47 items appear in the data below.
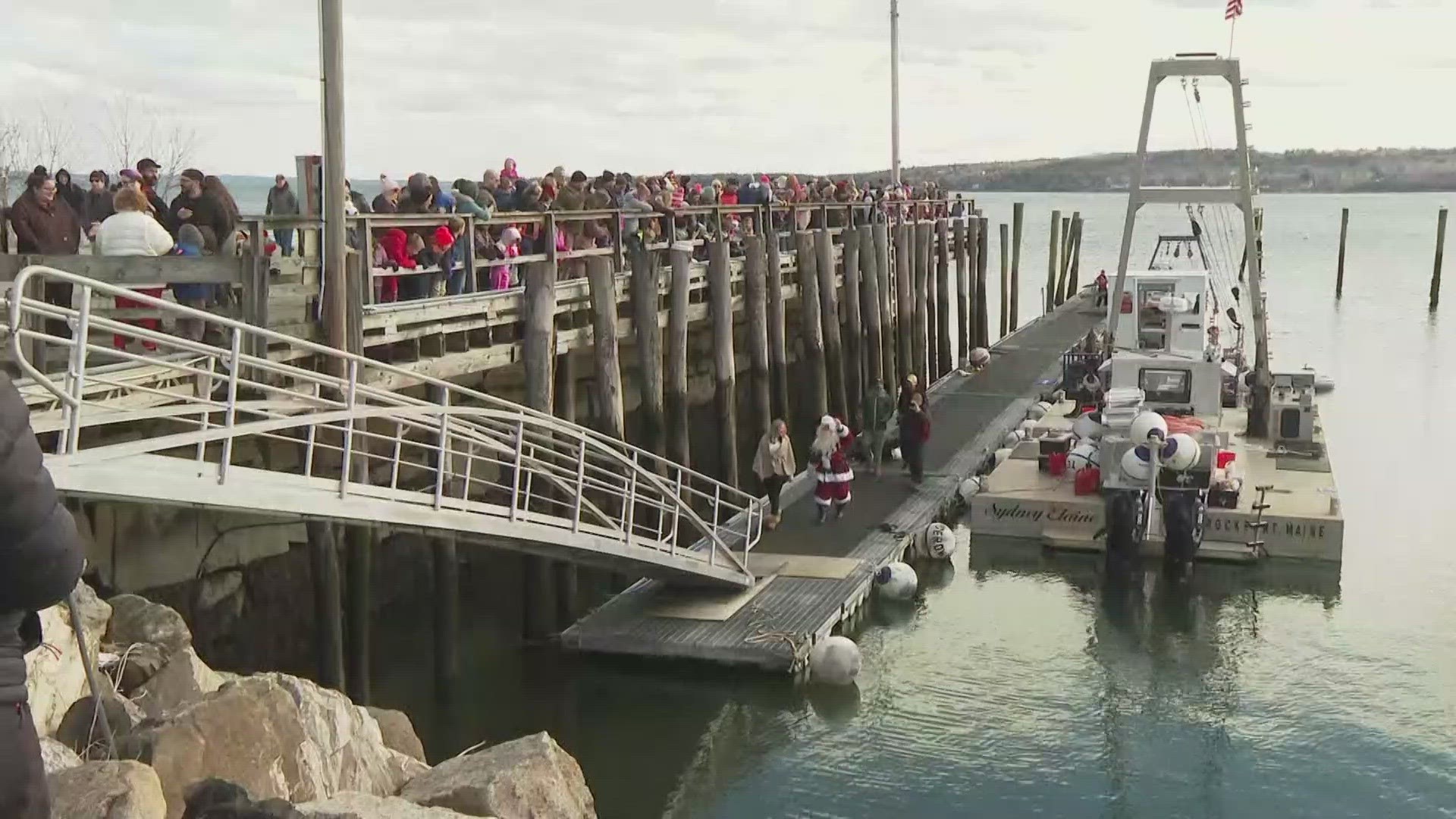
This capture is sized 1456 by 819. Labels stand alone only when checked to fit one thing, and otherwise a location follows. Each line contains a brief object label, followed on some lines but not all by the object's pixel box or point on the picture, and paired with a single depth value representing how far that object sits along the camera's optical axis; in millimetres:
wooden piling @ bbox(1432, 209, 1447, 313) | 57678
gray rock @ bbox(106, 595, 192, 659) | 9211
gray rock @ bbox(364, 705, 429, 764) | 10086
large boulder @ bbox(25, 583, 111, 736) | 7875
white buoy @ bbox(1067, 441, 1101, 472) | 19672
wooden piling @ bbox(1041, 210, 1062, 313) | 51438
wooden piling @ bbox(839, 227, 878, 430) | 25516
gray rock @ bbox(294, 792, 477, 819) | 7211
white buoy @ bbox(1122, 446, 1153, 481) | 18203
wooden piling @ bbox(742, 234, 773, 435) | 20812
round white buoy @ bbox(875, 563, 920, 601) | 16344
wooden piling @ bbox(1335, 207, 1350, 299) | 65188
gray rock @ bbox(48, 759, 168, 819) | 6316
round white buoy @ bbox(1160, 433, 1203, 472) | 18000
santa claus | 17672
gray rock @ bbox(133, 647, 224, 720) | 8766
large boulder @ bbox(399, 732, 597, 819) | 8438
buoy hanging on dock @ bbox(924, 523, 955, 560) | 18344
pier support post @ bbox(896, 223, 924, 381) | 28953
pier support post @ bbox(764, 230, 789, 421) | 21703
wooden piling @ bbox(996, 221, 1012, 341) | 45844
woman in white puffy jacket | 11039
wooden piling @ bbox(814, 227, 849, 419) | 24141
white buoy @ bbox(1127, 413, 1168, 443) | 18031
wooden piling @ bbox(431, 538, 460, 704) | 13617
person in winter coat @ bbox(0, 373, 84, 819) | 3637
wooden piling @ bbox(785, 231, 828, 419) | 23344
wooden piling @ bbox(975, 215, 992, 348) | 39250
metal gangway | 8078
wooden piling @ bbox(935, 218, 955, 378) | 34312
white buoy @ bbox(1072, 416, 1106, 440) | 20531
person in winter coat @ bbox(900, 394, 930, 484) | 20078
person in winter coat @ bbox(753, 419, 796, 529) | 17516
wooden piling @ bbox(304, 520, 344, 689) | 11984
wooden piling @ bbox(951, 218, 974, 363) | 36688
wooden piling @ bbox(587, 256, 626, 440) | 15812
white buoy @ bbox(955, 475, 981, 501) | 20562
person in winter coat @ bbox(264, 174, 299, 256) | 16203
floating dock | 13953
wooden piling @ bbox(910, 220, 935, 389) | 30334
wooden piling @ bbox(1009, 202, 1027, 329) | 45594
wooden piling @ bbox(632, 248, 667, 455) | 16938
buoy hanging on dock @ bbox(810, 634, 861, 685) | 13742
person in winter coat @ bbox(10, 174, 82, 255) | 12117
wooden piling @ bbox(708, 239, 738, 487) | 19031
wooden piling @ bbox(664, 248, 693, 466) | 17859
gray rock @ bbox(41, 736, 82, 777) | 6906
